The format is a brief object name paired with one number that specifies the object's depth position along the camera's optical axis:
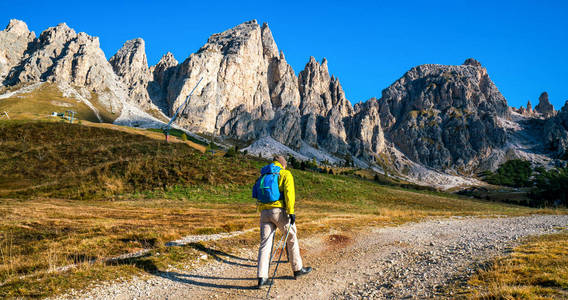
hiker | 8.66
